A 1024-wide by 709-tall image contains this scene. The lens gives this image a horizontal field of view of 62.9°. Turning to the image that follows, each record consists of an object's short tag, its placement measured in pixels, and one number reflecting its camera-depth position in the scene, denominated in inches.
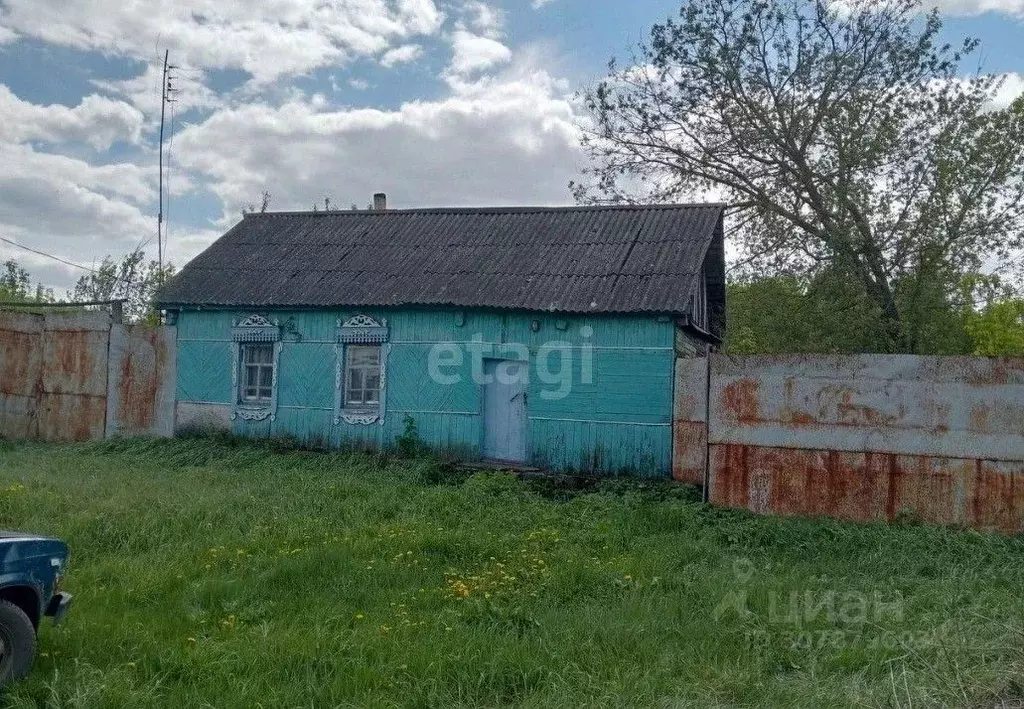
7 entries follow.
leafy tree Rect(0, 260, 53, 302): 1302.8
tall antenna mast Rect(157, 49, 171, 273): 884.6
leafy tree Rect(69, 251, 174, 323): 1134.4
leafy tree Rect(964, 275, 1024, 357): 892.6
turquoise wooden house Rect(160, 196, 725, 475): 482.3
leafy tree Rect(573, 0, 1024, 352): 601.9
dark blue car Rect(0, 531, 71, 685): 185.2
